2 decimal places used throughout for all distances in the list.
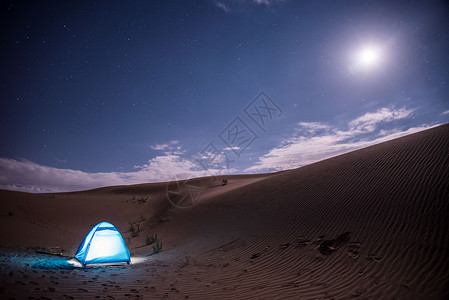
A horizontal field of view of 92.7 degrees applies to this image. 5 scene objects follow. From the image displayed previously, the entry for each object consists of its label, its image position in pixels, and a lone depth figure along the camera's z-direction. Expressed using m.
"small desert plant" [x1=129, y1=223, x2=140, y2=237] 14.06
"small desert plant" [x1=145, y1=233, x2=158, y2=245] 11.87
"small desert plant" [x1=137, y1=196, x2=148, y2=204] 23.01
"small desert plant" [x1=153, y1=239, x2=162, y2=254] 10.02
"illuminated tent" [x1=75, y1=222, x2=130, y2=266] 7.21
